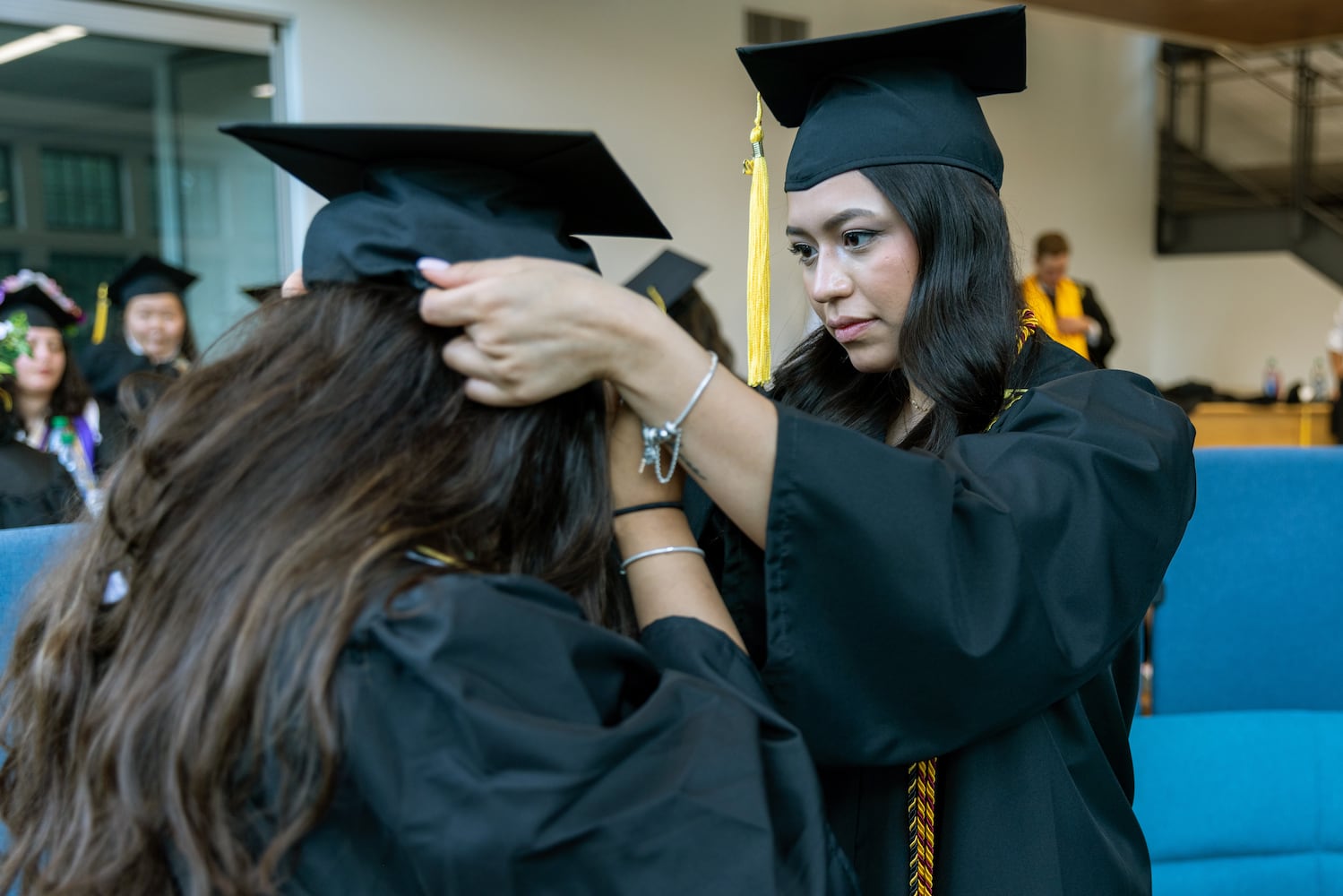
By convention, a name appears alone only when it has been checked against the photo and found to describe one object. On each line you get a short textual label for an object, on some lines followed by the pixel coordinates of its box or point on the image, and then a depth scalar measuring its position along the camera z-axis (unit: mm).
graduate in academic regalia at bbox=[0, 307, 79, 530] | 3514
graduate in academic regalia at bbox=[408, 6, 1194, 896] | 1039
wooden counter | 7168
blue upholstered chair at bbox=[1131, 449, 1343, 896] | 2299
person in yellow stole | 7113
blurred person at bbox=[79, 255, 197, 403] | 4922
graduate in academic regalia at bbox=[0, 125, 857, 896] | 856
